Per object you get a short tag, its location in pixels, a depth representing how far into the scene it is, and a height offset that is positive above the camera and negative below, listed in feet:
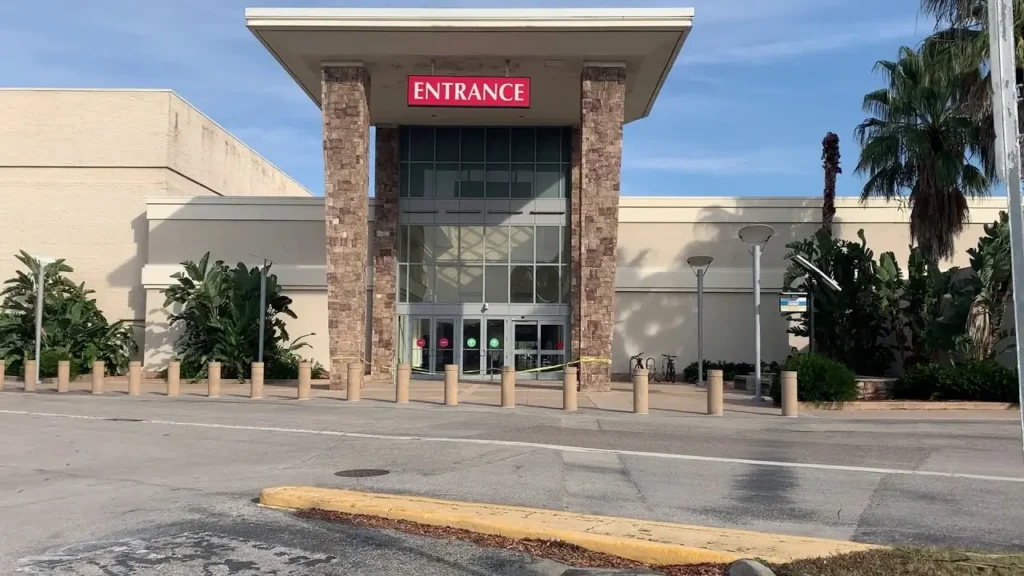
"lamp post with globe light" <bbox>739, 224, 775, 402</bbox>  65.51 +7.17
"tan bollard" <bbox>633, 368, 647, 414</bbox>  57.74 -3.78
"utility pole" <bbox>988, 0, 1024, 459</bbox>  16.28 +4.10
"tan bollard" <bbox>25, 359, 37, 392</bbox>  78.84 -3.77
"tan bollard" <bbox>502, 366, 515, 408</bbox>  61.67 -3.71
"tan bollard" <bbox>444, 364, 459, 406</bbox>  62.64 -3.66
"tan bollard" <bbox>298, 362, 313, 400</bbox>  67.59 -3.49
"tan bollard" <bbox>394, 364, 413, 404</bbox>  64.75 -3.77
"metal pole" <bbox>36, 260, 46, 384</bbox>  81.82 +3.05
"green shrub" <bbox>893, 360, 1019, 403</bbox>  59.47 -3.14
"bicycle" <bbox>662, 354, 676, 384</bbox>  92.99 -3.52
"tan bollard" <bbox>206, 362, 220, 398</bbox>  70.79 -3.75
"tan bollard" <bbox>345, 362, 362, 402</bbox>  66.23 -3.67
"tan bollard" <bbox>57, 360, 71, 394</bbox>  76.07 -3.64
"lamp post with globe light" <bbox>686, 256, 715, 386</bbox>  82.48 +6.36
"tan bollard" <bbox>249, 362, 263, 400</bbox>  68.44 -3.70
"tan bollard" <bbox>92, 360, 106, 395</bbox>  75.10 -3.50
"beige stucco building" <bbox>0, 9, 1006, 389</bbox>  95.09 +12.28
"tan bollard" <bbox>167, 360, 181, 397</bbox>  72.69 -3.54
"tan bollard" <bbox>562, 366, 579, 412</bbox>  60.03 -3.80
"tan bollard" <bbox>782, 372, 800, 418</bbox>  56.44 -3.86
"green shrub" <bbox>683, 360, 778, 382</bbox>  93.45 -3.51
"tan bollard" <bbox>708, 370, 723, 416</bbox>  57.00 -3.72
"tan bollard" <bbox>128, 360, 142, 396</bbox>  73.72 -3.69
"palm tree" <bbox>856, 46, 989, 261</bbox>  71.67 +15.98
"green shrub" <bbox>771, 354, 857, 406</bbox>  60.08 -3.11
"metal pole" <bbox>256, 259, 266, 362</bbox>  79.54 +3.35
